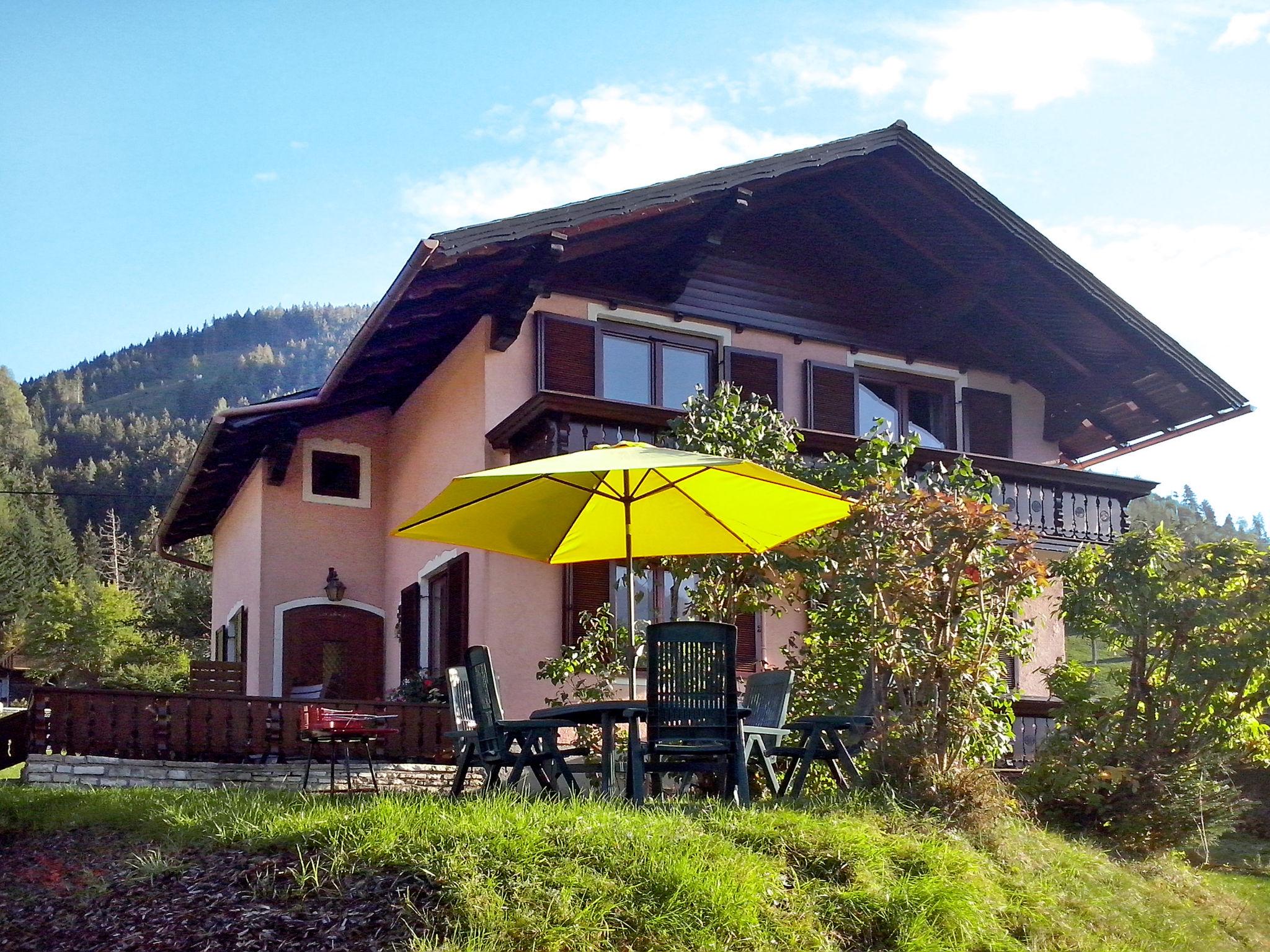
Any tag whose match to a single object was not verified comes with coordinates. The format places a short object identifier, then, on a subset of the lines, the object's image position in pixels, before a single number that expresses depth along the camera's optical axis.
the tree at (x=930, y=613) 8.22
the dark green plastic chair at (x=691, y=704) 7.36
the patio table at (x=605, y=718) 7.61
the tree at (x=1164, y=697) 9.17
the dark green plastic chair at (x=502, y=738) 7.59
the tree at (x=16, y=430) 76.50
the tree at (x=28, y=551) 54.47
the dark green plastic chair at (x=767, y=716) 8.01
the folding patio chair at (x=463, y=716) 8.01
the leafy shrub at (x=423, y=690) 13.21
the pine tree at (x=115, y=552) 58.56
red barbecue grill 10.18
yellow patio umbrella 8.69
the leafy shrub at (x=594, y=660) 11.60
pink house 13.07
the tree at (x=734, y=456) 10.71
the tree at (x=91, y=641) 39.16
